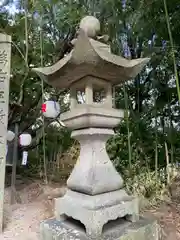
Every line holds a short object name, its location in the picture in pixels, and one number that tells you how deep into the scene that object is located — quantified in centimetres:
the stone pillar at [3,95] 201
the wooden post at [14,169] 272
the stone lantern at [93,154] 117
